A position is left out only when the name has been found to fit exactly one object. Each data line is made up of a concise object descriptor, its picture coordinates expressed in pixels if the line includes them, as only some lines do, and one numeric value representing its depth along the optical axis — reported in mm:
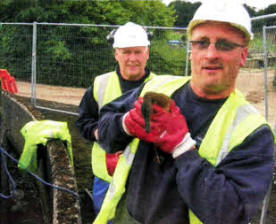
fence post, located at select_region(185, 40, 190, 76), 7308
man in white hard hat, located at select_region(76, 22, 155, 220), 3285
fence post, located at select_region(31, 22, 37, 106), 9586
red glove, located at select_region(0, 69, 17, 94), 5111
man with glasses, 1388
